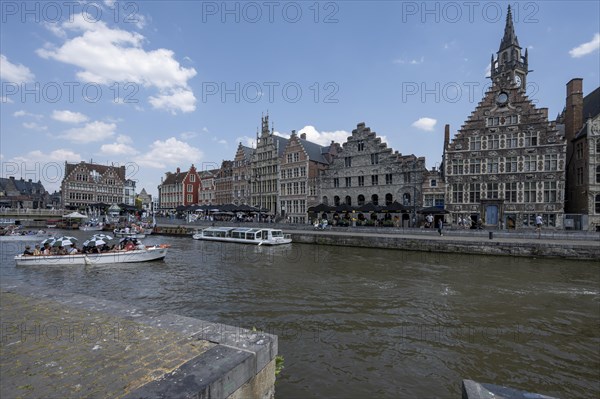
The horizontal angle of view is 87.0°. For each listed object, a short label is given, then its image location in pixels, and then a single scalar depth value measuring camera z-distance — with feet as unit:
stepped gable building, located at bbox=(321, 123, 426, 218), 136.46
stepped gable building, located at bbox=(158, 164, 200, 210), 262.67
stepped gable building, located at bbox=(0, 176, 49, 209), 275.18
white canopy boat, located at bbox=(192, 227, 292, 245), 109.19
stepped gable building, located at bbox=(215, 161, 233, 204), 218.38
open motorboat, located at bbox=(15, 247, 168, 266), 66.13
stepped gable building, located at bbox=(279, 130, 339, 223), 168.45
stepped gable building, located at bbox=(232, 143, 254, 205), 204.03
